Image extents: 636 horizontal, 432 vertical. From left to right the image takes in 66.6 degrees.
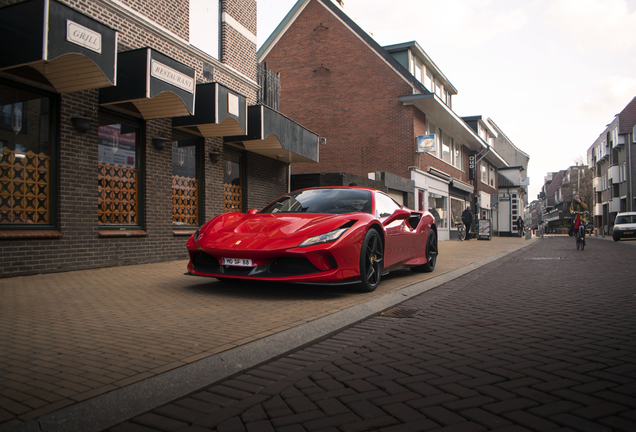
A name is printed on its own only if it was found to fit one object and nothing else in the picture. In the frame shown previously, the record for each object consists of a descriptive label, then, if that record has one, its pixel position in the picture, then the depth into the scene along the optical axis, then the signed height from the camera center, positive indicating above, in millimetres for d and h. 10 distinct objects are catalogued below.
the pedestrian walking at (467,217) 26891 +460
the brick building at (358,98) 22594 +6198
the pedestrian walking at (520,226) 39916 -69
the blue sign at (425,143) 22078 +3770
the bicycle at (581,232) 16047 -232
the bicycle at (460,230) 26667 -276
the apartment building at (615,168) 47656 +6246
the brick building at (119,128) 6855 +1909
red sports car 5078 -171
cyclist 15924 +534
